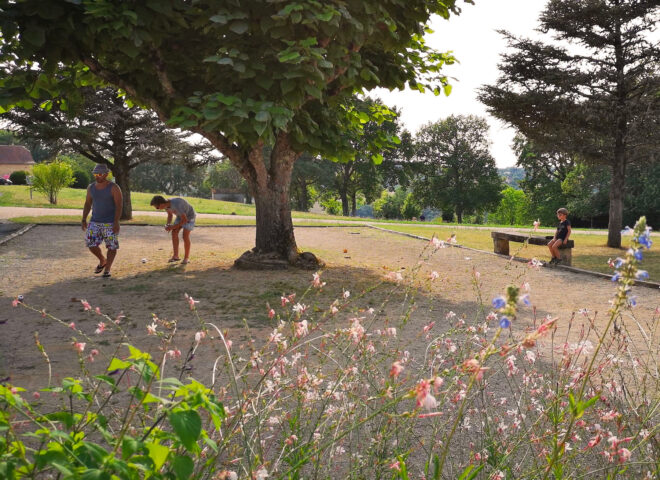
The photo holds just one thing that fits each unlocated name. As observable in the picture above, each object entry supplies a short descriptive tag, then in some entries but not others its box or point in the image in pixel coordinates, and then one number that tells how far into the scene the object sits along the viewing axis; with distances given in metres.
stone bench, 12.10
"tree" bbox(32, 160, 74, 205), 28.14
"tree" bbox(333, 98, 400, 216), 59.12
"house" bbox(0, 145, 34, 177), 83.81
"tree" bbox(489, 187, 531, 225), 74.06
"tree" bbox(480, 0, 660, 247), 16.83
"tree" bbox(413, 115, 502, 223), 61.12
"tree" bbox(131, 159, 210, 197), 87.41
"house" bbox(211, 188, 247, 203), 92.06
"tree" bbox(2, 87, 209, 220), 17.91
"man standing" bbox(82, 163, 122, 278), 8.94
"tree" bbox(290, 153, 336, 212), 58.31
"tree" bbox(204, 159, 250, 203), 90.31
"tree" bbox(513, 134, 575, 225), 55.53
